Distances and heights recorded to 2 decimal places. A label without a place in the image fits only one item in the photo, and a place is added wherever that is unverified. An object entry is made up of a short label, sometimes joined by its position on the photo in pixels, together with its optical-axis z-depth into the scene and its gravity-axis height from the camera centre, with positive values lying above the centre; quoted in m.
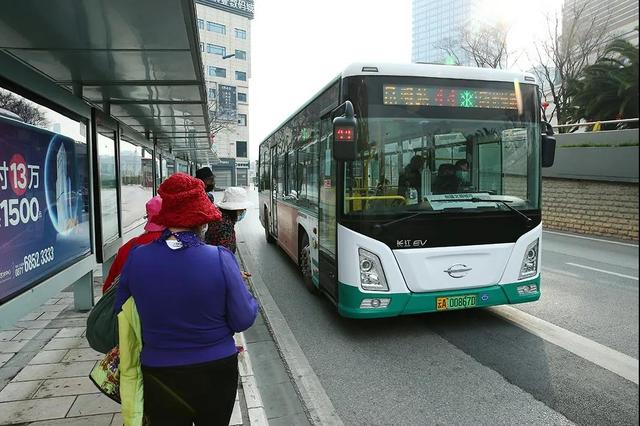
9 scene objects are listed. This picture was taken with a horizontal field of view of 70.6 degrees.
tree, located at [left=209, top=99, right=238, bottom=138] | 30.84 +5.37
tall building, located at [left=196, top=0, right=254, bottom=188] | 66.00 +19.20
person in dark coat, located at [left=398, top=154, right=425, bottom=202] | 4.86 +0.11
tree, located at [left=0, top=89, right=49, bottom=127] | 3.48 +0.71
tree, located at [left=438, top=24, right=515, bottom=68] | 24.33 +7.83
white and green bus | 4.74 -0.01
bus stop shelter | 3.56 +1.45
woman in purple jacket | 1.96 -0.53
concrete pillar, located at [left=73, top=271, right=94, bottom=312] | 5.71 -1.28
